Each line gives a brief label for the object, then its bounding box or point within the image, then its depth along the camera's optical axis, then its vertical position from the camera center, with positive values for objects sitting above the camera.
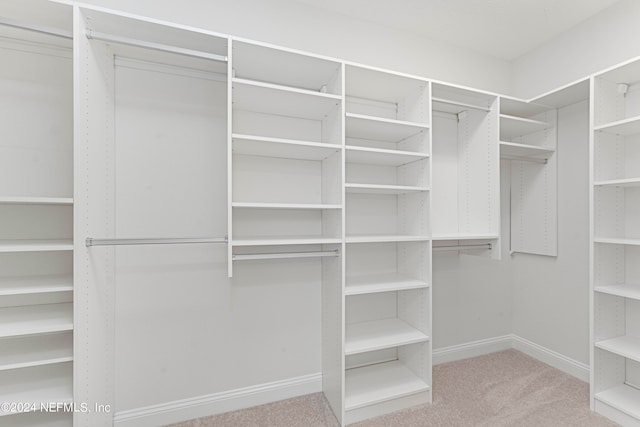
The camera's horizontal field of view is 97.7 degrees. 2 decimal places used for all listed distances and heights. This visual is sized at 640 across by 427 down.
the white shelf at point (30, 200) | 1.14 +0.05
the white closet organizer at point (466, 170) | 2.14 +0.34
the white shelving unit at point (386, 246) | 1.85 -0.27
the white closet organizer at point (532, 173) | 2.38 +0.35
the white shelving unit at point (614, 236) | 1.85 -0.18
